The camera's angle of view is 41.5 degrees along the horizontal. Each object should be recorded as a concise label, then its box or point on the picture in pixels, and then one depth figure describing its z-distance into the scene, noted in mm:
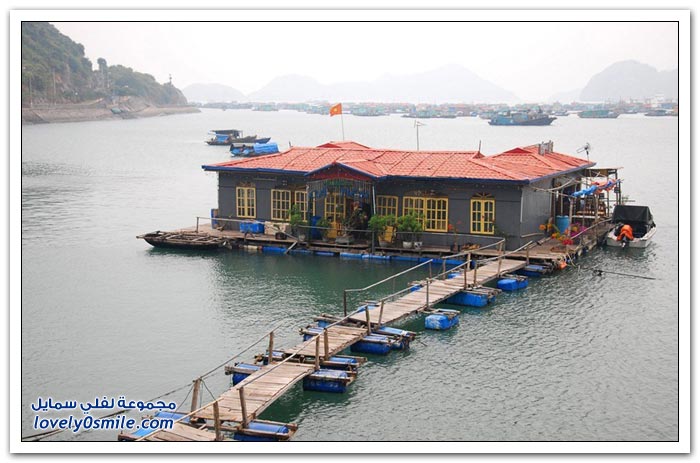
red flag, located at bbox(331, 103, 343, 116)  49938
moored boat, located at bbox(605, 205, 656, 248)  45062
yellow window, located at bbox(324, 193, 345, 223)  43125
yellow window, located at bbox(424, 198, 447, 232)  41375
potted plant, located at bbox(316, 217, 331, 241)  43156
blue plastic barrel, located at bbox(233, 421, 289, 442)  20703
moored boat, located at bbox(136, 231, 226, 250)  43531
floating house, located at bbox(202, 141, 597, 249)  40469
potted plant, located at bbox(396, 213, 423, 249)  40844
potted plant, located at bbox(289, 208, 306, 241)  43031
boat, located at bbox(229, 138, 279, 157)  101781
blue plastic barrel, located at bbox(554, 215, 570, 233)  43875
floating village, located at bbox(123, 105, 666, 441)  35406
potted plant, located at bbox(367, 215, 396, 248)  41281
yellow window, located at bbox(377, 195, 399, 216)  42531
